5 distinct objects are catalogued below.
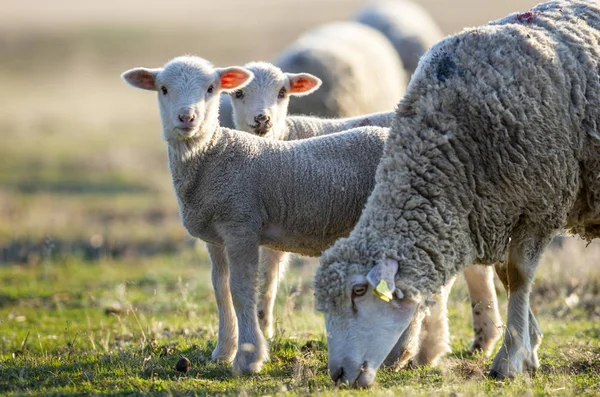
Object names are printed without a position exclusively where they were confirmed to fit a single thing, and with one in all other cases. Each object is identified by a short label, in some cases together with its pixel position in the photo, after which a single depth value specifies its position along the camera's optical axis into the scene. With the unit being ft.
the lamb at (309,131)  44.98
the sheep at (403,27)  116.06
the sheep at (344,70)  80.74
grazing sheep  35.99
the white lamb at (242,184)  41.65
